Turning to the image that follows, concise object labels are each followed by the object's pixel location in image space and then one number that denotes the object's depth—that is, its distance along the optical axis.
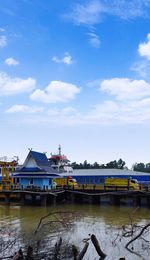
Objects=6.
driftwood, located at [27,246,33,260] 12.25
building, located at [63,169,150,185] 54.00
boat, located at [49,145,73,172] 68.89
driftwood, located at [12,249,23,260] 10.97
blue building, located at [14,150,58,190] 43.94
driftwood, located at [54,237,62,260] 14.88
